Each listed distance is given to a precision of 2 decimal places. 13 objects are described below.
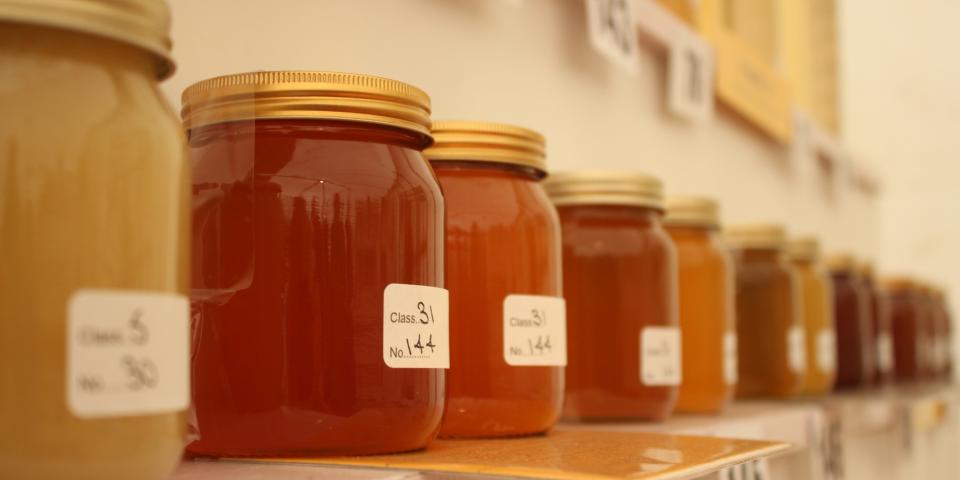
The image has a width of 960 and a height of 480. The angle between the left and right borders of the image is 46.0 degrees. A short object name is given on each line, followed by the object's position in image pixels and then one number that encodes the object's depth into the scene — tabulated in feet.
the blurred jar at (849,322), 5.14
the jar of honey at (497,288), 2.23
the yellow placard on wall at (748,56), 5.16
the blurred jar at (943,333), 7.23
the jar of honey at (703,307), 3.19
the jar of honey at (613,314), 2.77
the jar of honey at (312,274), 1.75
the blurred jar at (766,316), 3.88
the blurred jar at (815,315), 4.40
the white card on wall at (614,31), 3.53
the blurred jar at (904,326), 6.45
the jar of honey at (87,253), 1.22
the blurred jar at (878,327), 5.69
